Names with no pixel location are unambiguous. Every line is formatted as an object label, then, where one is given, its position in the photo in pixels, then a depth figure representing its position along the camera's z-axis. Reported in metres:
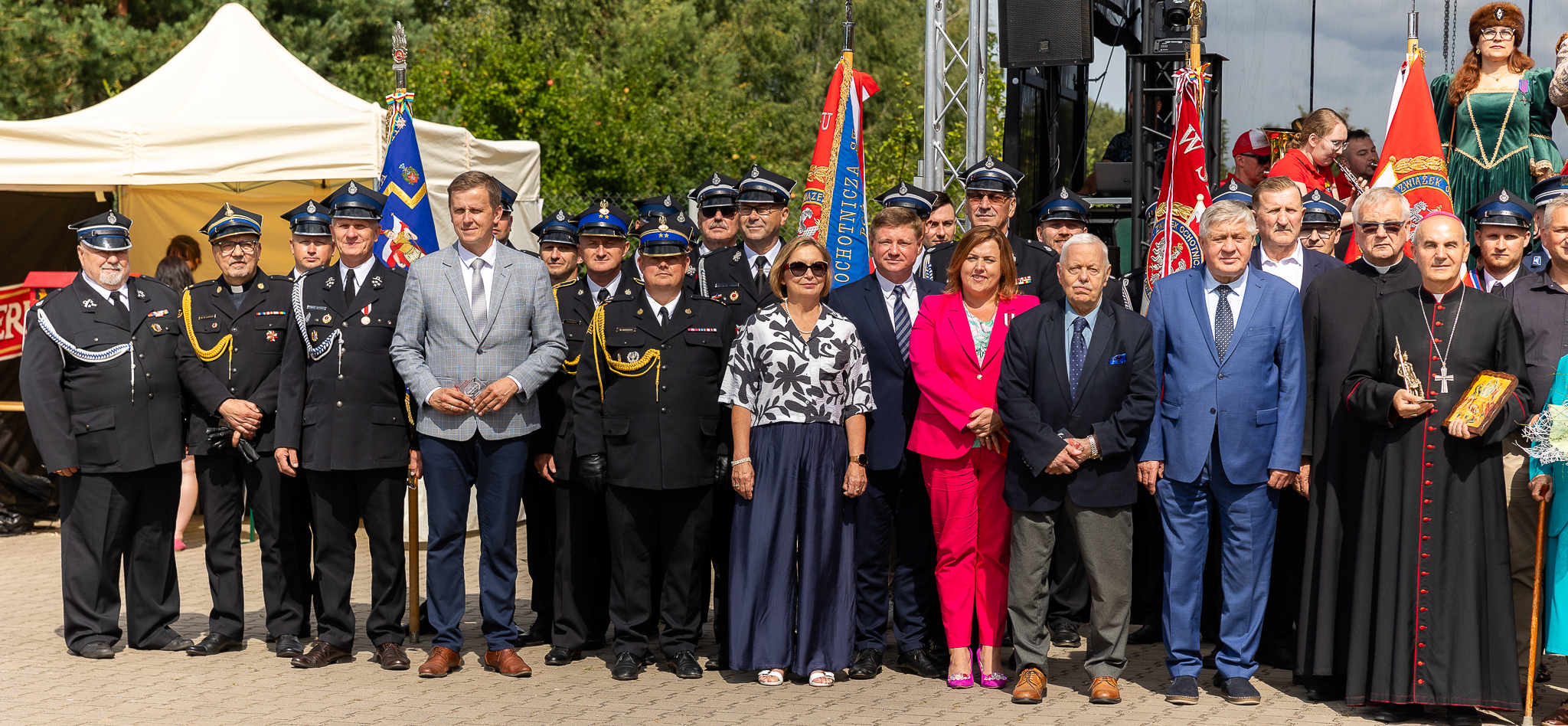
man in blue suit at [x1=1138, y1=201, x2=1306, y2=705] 5.36
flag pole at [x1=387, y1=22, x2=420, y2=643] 6.53
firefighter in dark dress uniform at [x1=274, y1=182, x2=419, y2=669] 5.90
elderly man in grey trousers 5.30
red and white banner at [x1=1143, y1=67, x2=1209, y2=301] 7.11
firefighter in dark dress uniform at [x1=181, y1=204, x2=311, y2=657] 6.26
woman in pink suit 5.52
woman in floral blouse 5.59
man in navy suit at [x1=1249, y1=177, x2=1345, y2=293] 5.87
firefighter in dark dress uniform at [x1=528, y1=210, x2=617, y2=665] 6.10
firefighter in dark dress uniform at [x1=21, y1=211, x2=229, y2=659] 6.24
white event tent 9.28
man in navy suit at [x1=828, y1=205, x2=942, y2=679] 5.86
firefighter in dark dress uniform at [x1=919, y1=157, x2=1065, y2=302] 6.32
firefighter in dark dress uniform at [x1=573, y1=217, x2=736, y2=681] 5.76
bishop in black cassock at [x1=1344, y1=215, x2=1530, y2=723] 5.03
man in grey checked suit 5.74
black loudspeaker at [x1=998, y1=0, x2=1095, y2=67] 9.48
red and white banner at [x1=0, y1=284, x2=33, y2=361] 10.31
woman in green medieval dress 7.55
